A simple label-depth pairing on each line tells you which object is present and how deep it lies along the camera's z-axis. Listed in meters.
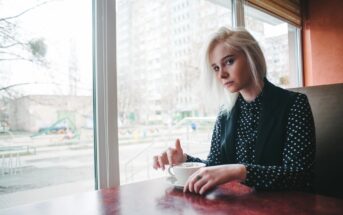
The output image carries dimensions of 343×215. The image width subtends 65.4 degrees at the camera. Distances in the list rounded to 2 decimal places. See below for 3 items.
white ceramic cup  0.72
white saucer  0.73
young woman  0.70
